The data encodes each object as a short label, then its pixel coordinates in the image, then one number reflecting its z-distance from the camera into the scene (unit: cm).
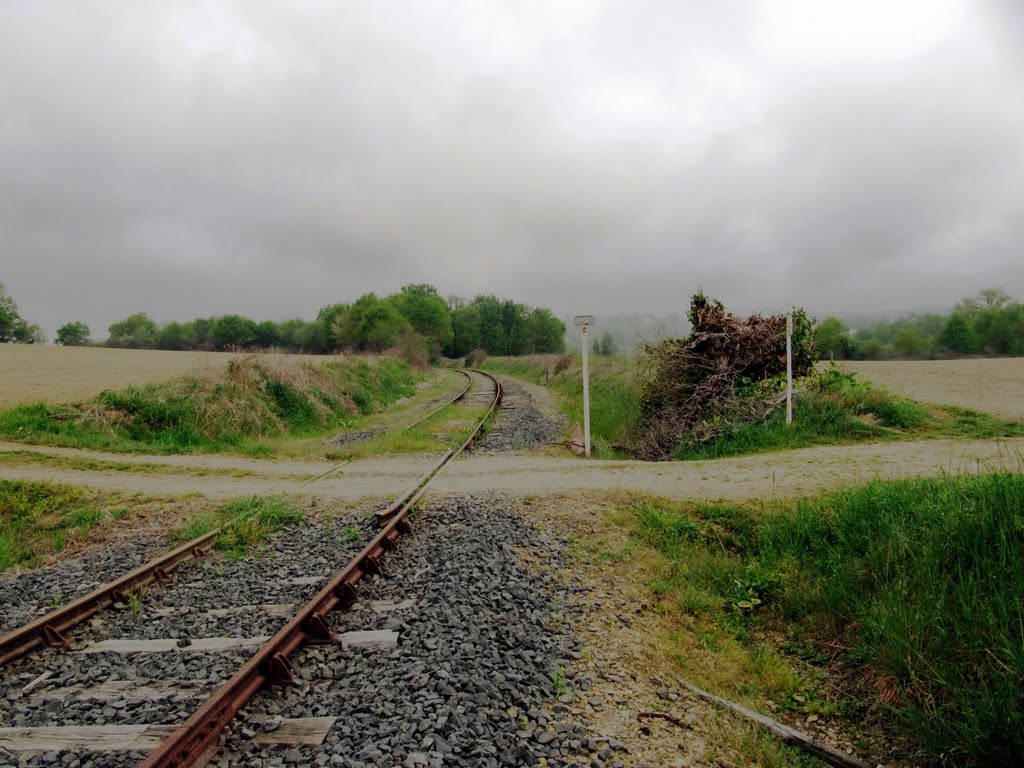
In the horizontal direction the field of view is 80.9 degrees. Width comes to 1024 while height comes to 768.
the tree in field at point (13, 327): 7919
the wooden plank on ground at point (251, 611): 505
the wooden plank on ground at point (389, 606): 499
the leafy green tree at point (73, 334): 10635
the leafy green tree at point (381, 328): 5545
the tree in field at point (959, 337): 5594
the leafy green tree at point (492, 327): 9250
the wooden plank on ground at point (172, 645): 452
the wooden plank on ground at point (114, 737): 334
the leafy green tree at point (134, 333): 10149
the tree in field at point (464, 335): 9156
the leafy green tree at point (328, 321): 8526
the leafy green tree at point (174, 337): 10044
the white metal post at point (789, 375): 1173
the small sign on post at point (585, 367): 1230
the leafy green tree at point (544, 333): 9138
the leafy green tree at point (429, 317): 7944
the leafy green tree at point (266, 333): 11562
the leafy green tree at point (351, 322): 6856
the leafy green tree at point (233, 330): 11044
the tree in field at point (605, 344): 5026
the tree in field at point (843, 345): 4855
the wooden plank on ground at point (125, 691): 389
